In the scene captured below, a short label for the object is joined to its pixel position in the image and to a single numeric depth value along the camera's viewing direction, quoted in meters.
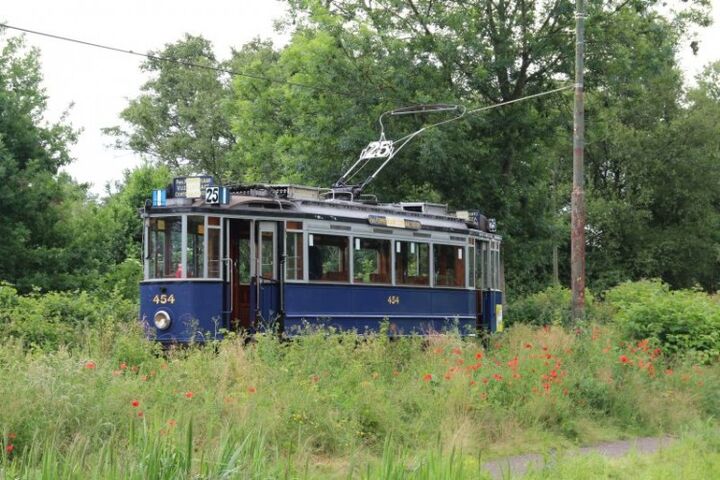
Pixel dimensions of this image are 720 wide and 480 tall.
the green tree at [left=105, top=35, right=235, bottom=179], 52.66
